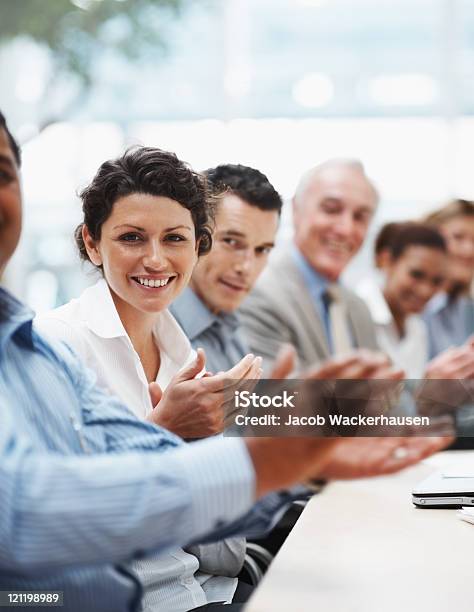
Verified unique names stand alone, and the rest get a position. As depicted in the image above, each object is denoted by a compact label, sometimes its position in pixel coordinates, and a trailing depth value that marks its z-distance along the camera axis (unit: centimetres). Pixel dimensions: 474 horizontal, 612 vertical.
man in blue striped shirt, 194
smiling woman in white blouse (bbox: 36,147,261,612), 239
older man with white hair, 258
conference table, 210
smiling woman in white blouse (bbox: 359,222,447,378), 263
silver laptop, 248
